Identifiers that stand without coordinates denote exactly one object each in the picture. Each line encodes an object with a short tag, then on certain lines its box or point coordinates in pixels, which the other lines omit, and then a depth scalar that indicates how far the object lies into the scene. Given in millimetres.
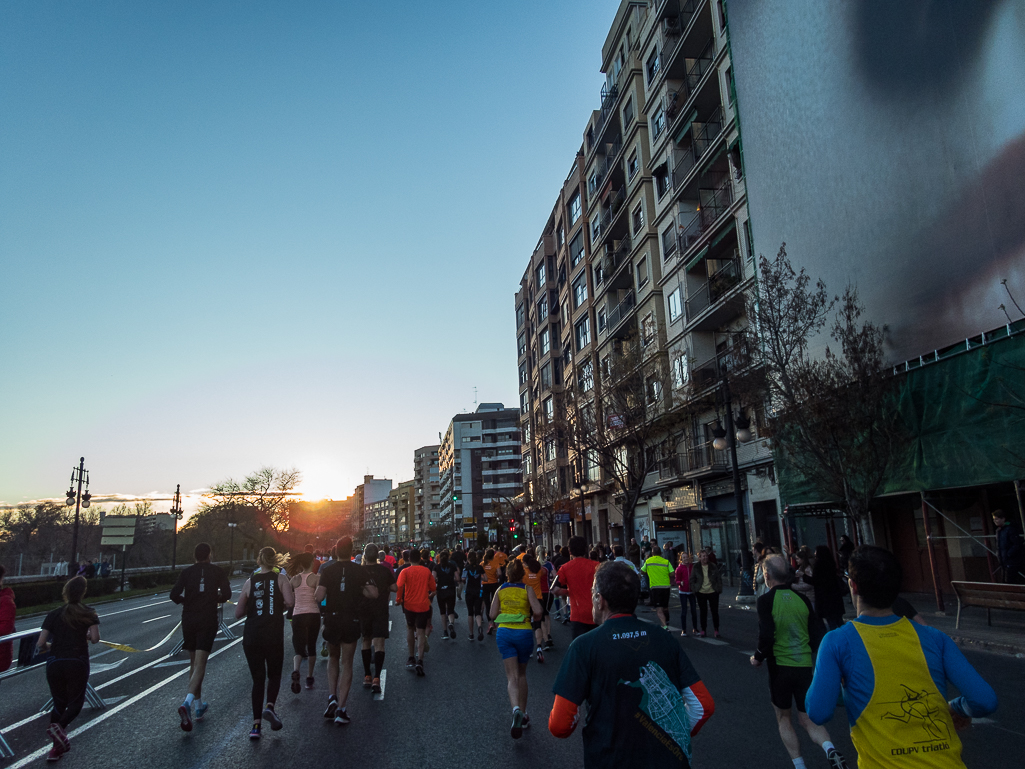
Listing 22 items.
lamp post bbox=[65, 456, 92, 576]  36031
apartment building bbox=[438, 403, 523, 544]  111188
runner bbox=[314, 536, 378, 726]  7805
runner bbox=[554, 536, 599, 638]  8312
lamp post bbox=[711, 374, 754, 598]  19906
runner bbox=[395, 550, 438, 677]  10808
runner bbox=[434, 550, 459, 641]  15249
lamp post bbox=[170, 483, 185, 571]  50159
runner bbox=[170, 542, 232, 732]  7738
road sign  36406
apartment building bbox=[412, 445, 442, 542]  150125
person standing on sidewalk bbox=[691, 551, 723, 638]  13109
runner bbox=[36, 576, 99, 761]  6468
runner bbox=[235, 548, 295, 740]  7086
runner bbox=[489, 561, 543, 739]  6961
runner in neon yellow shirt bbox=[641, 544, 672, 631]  13531
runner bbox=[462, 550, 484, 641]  15047
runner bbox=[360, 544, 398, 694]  9006
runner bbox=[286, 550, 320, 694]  9352
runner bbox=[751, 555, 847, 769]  5531
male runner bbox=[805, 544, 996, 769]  2771
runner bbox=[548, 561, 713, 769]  2994
